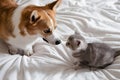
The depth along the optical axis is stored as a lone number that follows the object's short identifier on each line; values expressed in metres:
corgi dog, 1.33
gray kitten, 1.30
